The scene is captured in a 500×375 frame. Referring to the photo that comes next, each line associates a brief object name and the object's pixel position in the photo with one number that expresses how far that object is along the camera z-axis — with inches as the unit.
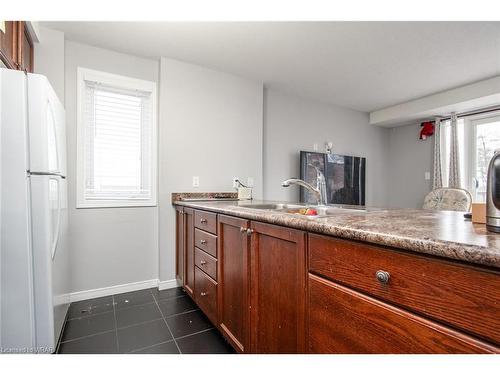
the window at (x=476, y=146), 140.6
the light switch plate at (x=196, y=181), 108.7
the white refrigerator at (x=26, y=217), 51.0
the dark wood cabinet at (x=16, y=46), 58.9
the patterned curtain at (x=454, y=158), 148.7
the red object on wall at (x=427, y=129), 164.2
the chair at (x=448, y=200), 117.0
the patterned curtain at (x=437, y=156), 157.6
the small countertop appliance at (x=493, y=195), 25.5
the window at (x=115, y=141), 93.5
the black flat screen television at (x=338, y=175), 143.9
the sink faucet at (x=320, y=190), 66.4
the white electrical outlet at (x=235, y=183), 115.1
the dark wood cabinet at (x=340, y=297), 21.6
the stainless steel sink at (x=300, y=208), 58.9
